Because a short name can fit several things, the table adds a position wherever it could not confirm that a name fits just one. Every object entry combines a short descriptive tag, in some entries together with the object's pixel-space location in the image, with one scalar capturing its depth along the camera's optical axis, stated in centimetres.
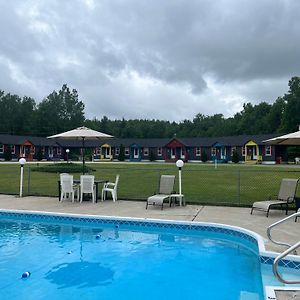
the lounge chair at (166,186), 1216
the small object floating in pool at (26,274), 622
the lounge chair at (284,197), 1005
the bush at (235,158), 4888
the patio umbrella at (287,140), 1114
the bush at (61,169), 2862
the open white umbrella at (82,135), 1499
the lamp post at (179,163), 1230
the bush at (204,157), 5212
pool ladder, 388
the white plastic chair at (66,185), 1268
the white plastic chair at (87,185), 1266
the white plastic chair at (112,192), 1289
